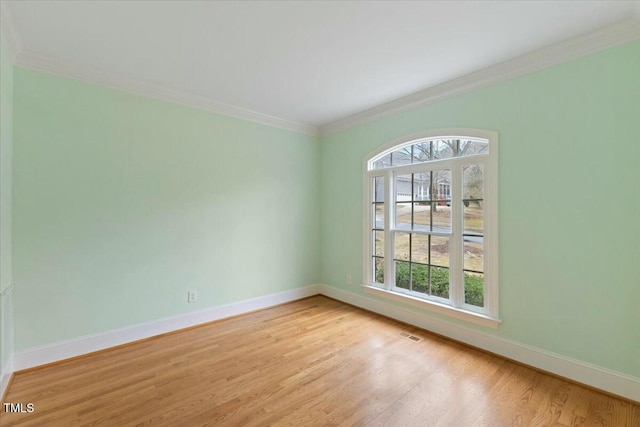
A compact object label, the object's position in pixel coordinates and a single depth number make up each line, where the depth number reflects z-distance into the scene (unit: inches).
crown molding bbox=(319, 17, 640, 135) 81.7
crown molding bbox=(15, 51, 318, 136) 97.0
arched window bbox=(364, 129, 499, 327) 110.0
